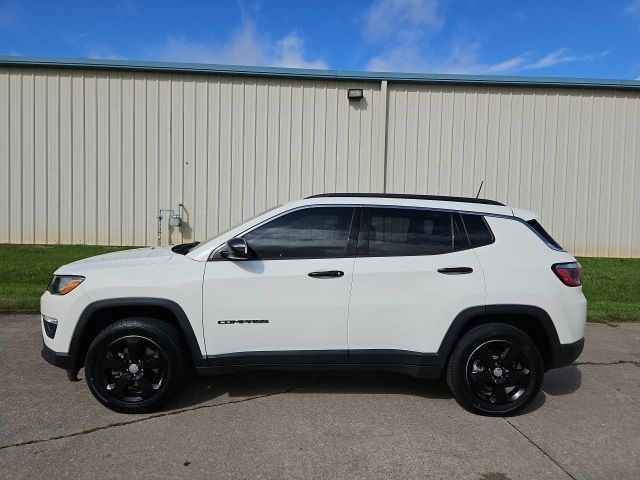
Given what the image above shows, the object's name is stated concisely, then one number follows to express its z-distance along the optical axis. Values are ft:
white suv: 13.12
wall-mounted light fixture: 39.50
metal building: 39.68
